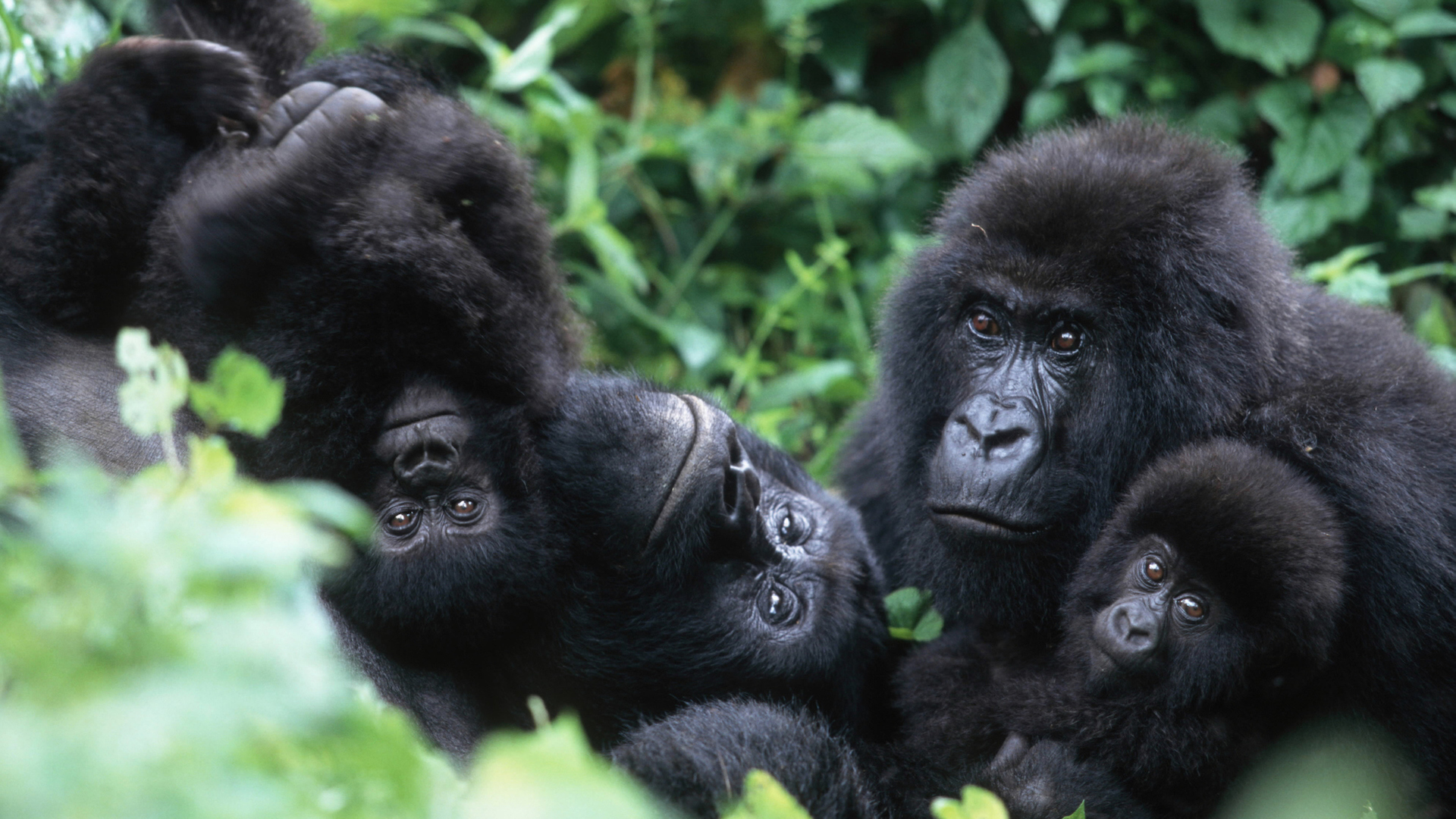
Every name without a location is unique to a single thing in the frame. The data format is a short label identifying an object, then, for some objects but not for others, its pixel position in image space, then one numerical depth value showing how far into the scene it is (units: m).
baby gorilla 4.82
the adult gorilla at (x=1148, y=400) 5.14
